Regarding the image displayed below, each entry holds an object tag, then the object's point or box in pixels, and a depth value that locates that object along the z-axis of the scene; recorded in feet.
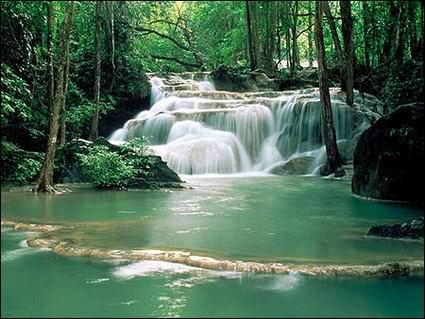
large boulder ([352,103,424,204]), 32.34
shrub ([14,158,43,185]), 32.96
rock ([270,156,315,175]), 52.31
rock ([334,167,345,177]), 47.29
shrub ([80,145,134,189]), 38.09
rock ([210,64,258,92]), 76.59
